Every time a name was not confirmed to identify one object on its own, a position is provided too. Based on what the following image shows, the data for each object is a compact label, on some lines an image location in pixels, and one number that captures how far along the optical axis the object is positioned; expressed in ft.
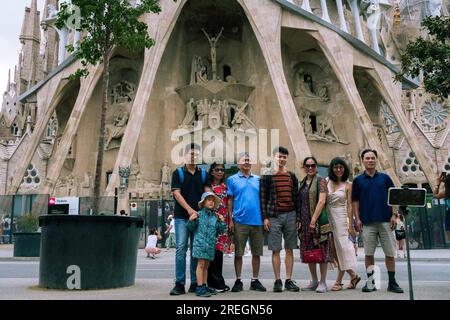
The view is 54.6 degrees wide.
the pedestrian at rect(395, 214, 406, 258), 44.83
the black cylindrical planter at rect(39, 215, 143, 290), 18.38
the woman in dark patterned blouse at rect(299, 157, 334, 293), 18.44
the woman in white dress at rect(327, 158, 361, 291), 18.48
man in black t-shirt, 17.20
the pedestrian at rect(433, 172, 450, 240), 17.26
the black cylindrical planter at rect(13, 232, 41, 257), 45.11
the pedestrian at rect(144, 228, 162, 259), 42.20
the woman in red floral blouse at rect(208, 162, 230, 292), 18.22
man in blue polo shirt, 18.40
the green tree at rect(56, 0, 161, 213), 27.50
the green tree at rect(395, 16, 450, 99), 33.55
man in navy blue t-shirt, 18.19
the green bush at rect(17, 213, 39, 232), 60.70
